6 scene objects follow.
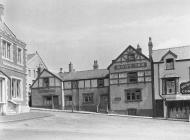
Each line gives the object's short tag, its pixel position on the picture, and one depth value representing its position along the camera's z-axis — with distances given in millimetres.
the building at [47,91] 47406
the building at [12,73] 23875
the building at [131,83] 41594
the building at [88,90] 45312
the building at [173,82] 39125
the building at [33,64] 60550
